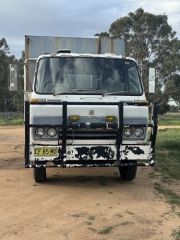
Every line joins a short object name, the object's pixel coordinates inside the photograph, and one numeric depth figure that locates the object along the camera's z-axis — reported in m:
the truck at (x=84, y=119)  5.23
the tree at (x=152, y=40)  29.84
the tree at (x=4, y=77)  39.21
